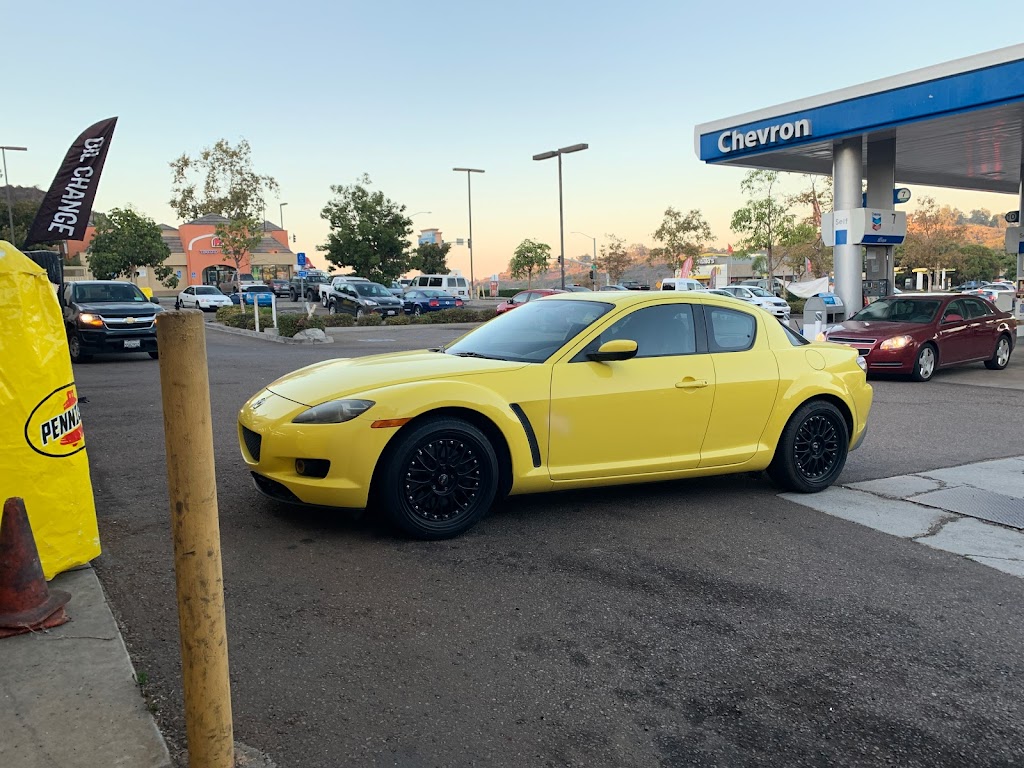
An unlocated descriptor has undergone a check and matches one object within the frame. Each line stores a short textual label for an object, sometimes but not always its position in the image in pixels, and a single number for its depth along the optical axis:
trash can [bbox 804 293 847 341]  17.42
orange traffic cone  3.62
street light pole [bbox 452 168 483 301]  50.45
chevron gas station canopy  15.53
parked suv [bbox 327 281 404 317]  34.97
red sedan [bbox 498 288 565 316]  24.73
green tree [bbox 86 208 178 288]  57.38
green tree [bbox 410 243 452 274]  88.75
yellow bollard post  2.39
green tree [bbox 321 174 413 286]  52.53
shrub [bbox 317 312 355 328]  28.72
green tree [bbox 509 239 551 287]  84.19
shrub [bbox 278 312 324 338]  23.75
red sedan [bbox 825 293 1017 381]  13.23
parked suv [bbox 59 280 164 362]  15.81
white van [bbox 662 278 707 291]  41.83
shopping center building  71.81
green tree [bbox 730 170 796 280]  53.16
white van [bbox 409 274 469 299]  47.16
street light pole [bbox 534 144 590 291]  32.38
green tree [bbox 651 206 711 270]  70.56
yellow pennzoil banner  3.90
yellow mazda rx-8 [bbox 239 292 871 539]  4.81
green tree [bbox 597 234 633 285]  85.38
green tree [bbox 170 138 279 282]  41.56
